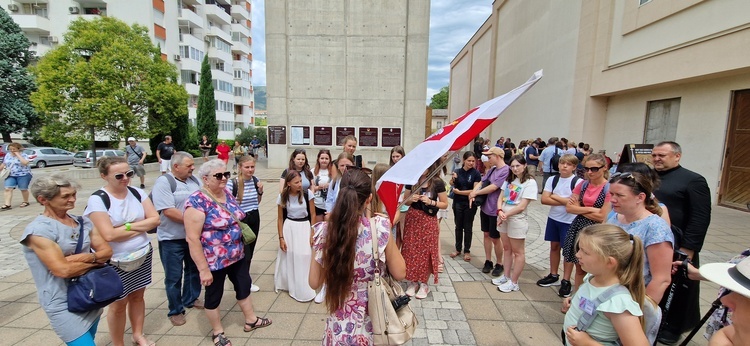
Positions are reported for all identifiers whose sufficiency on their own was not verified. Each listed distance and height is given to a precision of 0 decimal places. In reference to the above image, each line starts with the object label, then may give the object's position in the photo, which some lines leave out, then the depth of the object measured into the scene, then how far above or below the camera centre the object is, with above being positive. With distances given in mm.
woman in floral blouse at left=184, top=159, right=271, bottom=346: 2682 -889
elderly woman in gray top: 2090 -833
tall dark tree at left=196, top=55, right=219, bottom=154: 28828 +2154
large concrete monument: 15188 +2932
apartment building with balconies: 29266 +10181
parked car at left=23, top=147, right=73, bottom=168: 19830 -1870
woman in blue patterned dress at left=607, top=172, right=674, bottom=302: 2131 -533
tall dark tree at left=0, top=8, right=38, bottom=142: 22672 +3149
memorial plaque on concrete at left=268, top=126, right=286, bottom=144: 15648 -30
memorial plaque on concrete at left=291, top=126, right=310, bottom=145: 15727 -15
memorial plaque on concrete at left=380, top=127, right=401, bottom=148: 15680 +64
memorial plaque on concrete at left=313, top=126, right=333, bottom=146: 15695 +11
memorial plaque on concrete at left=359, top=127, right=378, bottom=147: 15711 +32
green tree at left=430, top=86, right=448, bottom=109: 88212 +10815
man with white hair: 3275 -977
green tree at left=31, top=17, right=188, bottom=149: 14719 +2110
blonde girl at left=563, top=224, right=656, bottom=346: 1588 -720
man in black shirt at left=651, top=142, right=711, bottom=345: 2898 -557
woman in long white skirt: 3945 -1209
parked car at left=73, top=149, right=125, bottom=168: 18625 -1780
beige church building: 8945 +2355
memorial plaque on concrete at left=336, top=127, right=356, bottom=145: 15648 +228
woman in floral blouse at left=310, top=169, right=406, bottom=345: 1896 -733
